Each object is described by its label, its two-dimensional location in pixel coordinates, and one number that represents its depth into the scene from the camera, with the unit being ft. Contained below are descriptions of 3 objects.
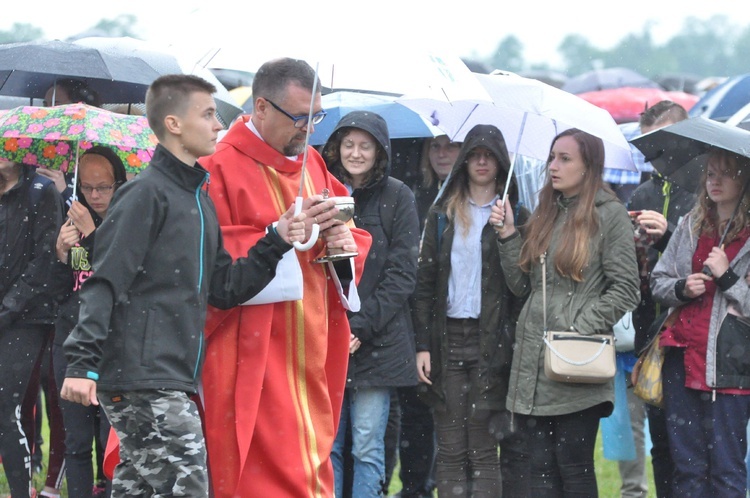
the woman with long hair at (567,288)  43.04
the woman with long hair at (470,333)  45.50
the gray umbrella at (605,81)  135.26
